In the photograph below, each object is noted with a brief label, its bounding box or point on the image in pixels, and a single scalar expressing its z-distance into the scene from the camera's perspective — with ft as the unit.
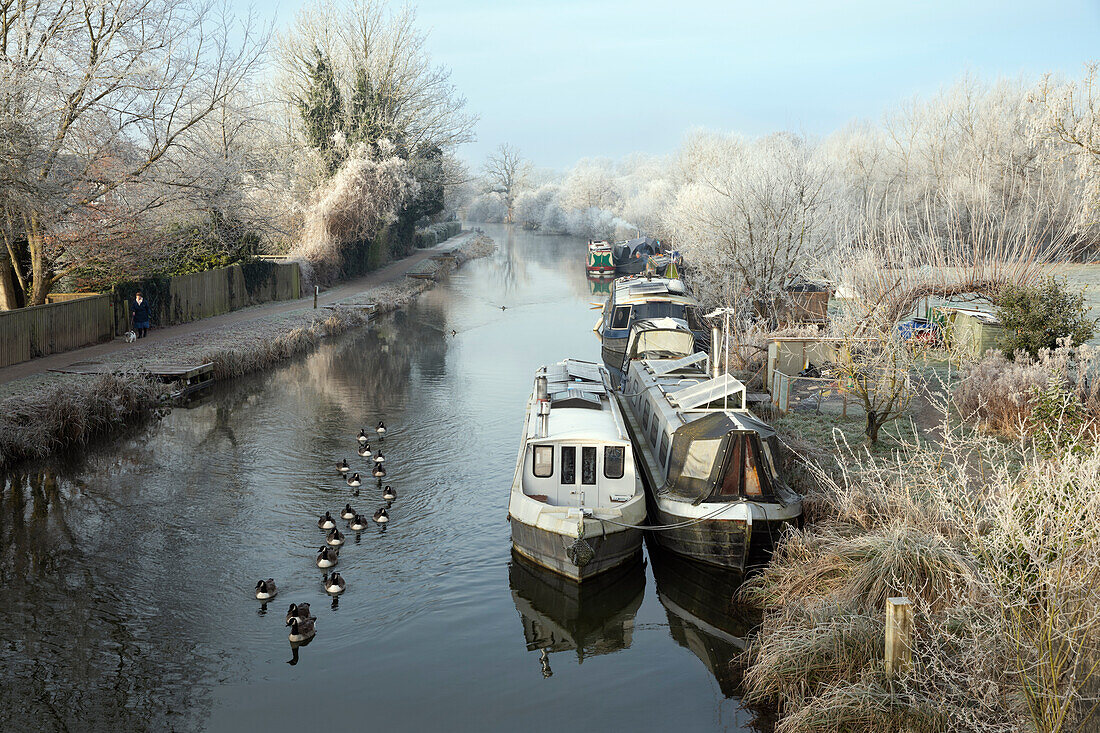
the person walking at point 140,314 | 83.20
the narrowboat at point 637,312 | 88.89
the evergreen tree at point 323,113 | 141.59
